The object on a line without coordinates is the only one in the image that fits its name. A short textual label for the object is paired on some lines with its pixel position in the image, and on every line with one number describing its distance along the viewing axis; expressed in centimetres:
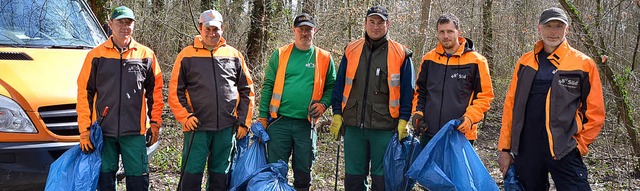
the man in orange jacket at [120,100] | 414
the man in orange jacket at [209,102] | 443
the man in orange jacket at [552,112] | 364
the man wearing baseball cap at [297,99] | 473
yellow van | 396
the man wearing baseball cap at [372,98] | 454
